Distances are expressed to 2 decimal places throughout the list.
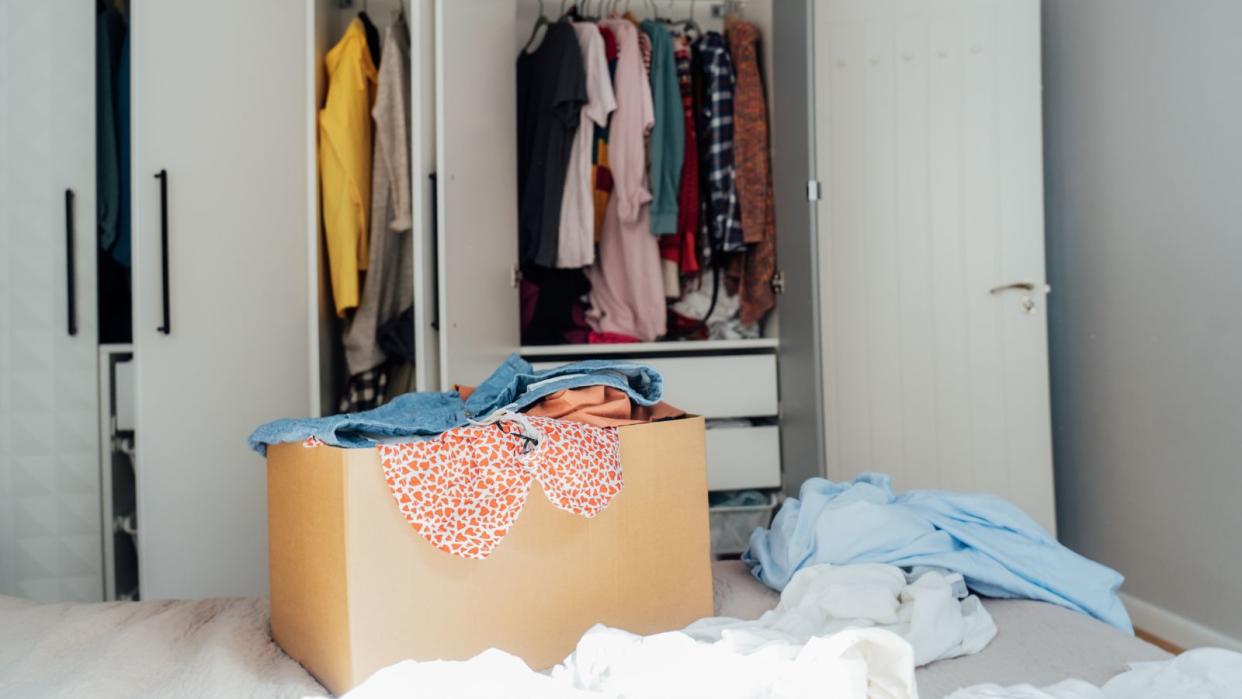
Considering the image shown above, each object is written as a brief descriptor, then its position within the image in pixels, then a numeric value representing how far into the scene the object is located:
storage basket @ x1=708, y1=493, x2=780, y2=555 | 2.58
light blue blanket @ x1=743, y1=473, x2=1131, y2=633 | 1.16
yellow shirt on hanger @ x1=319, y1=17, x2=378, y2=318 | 2.04
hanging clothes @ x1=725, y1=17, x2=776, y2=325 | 2.63
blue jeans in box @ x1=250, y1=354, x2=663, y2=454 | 1.00
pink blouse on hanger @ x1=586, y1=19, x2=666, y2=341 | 2.65
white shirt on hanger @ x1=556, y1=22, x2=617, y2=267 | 2.62
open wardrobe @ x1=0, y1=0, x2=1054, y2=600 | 2.04
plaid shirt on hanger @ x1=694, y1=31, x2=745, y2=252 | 2.66
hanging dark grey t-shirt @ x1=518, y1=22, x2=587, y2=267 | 2.59
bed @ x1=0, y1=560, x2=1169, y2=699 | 0.90
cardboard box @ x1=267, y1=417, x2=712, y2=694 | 0.93
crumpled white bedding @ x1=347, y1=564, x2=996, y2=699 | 0.71
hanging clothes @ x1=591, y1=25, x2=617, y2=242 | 2.68
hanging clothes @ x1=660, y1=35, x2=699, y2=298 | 2.71
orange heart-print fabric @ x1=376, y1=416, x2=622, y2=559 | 0.95
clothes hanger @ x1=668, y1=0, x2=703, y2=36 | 2.84
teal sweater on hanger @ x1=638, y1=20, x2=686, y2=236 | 2.64
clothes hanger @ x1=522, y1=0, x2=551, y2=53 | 2.77
